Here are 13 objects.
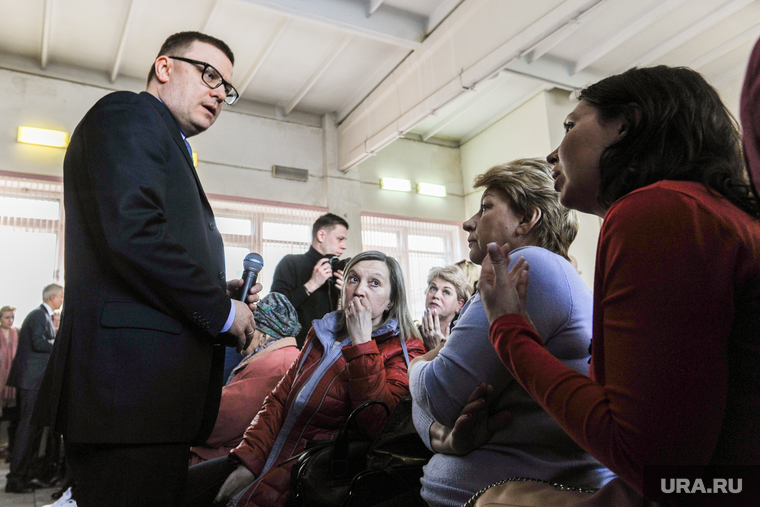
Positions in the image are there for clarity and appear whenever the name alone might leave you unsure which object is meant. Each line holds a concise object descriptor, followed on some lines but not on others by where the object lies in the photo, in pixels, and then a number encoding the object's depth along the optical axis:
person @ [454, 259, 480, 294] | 3.48
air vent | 6.75
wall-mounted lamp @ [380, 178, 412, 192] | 7.49
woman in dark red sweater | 0.60
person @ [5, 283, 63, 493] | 4.51
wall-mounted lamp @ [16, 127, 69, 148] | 5.46
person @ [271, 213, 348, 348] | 3.54
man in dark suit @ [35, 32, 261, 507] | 1.05
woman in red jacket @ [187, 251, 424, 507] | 1.59
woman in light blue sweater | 0.96
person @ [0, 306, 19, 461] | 4.88
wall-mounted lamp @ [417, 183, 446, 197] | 7.78
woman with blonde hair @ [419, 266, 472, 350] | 2.86
